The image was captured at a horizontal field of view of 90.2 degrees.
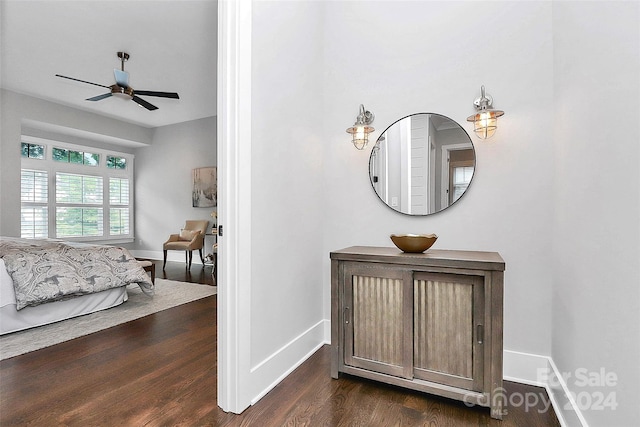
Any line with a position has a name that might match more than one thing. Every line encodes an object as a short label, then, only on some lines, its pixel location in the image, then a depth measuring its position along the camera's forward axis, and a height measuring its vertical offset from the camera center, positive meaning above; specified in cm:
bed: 254 -62
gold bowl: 179 -17
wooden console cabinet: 153 -58
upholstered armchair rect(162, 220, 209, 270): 561 -54
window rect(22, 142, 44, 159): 552 +104
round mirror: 202 +32
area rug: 237 -100
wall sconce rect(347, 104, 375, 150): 222 +57
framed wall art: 604 +43
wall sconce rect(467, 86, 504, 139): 185 +56
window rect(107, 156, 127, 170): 678 +103
